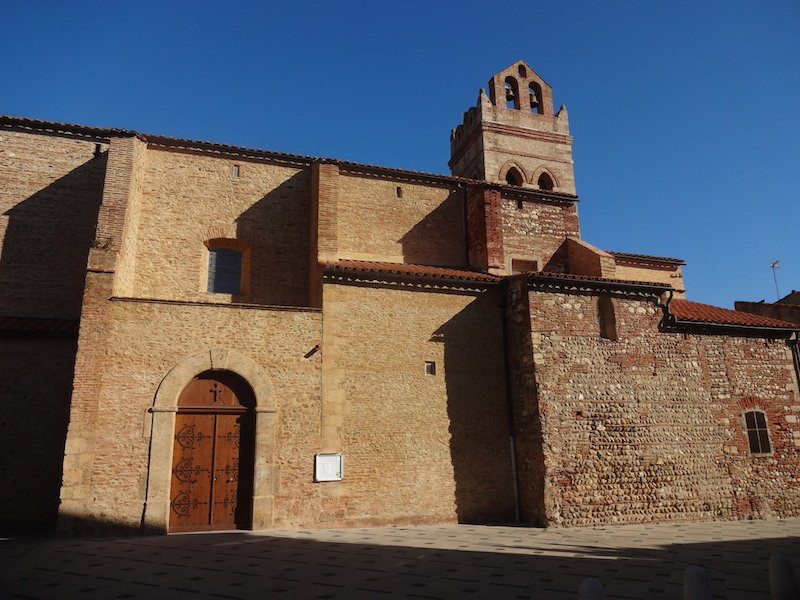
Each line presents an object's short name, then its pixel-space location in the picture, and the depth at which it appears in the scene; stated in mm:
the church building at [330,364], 10797
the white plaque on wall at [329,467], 11219
